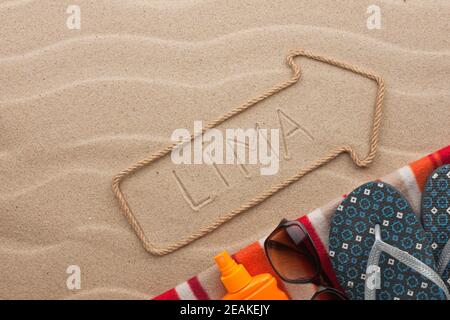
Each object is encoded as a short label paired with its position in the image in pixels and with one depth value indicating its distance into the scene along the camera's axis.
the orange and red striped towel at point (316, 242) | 0.86
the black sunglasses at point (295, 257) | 0.83
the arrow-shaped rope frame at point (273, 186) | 0.91
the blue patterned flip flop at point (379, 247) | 0.83
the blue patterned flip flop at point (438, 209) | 0.85
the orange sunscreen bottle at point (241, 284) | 0.80
